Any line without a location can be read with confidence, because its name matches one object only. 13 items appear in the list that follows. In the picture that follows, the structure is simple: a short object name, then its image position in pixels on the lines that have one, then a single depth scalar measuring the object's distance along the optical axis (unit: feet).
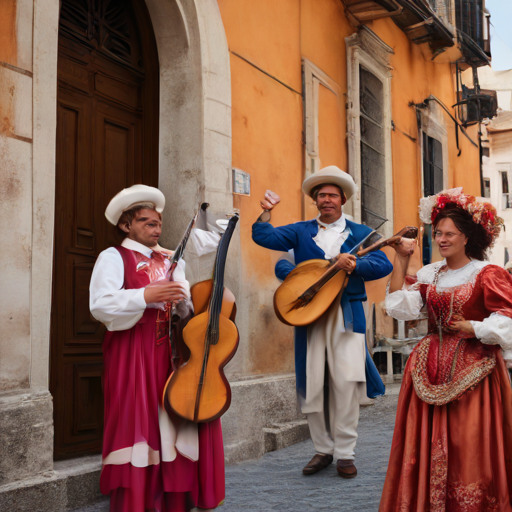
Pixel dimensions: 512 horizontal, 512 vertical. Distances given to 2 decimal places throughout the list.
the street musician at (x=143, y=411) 10.77
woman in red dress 10.71
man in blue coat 14.92
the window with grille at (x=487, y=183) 62.26
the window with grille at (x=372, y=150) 27.94
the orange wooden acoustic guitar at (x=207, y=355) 10.90
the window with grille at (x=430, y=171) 34.81
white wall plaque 17.93
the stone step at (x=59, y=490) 10.80
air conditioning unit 39.83
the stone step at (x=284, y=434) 17.51
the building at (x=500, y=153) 67.97
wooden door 13.94
